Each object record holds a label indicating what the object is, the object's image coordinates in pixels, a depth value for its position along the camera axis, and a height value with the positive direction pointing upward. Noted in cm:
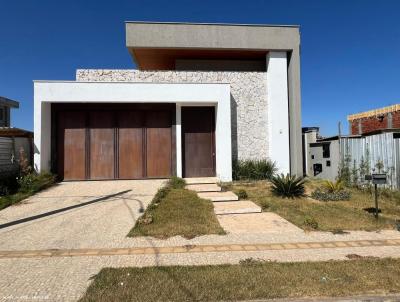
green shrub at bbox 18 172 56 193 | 1097 -81
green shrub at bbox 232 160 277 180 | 1409 -62
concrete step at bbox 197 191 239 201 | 997 -132
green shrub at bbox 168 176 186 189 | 1167 -98
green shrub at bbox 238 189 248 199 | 1029 -129
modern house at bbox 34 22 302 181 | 1300 +228
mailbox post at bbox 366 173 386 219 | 751 -60
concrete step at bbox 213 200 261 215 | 848 -147
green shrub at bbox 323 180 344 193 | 1084 -112
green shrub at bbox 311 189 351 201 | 1018 -136
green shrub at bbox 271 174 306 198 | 1038 -106
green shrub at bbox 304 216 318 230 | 688 -155
